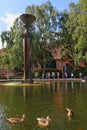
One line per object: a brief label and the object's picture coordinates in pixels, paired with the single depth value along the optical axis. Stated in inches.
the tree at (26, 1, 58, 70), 837.2
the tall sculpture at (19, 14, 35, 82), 578.1
